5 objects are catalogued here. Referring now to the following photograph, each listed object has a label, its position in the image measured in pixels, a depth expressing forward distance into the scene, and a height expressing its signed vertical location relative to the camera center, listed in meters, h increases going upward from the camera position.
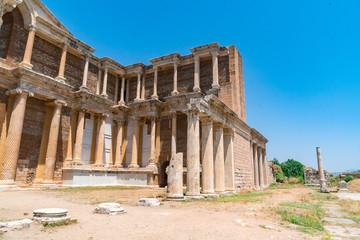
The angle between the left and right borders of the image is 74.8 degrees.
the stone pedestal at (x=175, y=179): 11.52 -0.34
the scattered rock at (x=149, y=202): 9.70 -1.25
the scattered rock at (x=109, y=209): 7.61 -1.22
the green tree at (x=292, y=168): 63.69 +1.70
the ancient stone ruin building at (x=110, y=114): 16.33 +4.90
